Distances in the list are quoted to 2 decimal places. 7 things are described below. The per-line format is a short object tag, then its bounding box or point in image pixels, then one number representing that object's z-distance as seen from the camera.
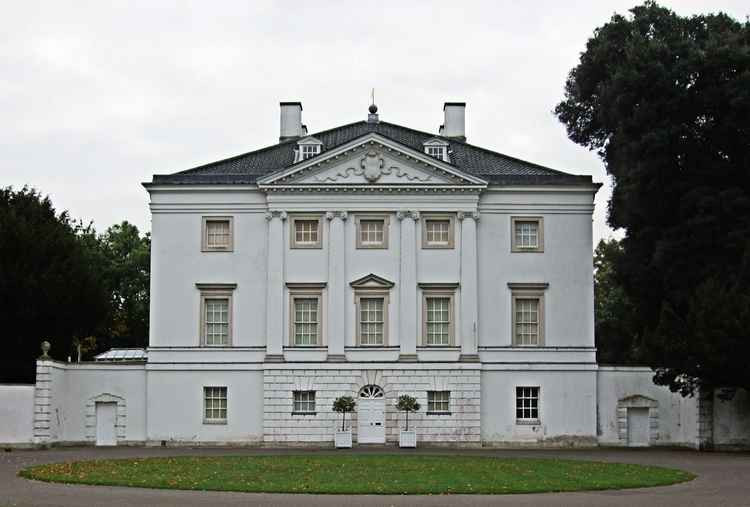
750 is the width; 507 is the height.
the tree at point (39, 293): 52.28
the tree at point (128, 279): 80.31
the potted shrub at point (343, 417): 45.97
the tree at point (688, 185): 42.44
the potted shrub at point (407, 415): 46.38
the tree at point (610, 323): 72.56
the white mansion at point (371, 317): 47.91
